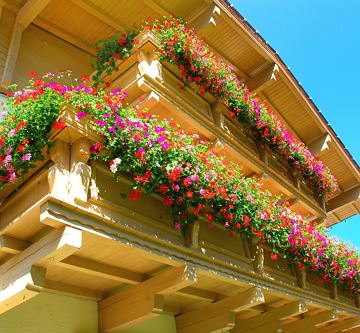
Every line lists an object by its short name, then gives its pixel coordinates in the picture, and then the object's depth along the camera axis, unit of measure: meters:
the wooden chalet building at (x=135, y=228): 4.20
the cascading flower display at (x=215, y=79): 7.38
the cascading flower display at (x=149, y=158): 4.40
